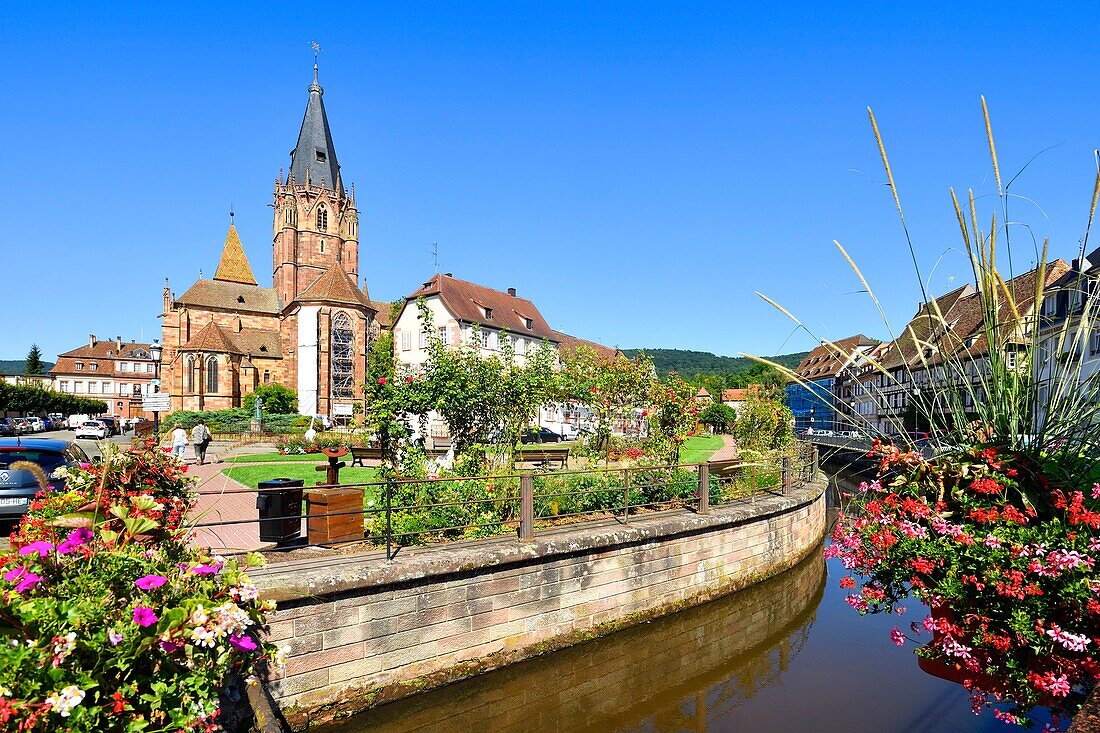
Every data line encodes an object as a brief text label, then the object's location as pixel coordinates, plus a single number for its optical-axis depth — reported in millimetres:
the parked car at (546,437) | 37038
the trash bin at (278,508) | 8359
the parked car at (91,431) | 38734
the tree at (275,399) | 55750
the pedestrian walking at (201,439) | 22125
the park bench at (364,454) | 21312
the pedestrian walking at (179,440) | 23078
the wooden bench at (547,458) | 16672
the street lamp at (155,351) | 23625
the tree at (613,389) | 17991
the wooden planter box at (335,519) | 8438
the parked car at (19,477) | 9234
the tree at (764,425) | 23281
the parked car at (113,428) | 47156
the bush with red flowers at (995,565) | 2893
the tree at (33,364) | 99938
